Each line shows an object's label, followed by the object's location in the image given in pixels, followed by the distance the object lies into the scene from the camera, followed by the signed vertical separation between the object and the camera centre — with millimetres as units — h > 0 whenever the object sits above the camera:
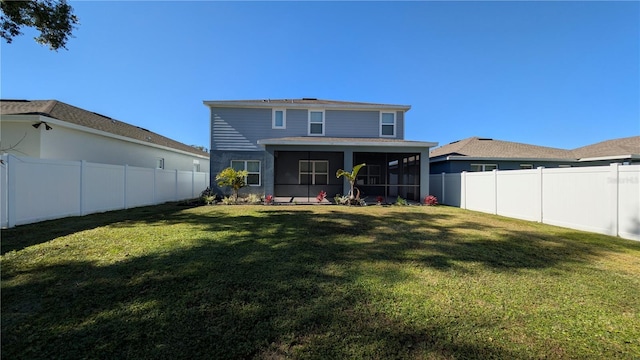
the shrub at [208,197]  13375 -819
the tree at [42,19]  7707 +4789
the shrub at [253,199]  13688 -928
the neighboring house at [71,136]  10352 +1999
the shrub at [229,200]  13367 -978
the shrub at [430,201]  13641 -931
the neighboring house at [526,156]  16284 +1671
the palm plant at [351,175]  12711 +328
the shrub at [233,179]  12531 +90
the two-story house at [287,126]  15566 +3292
